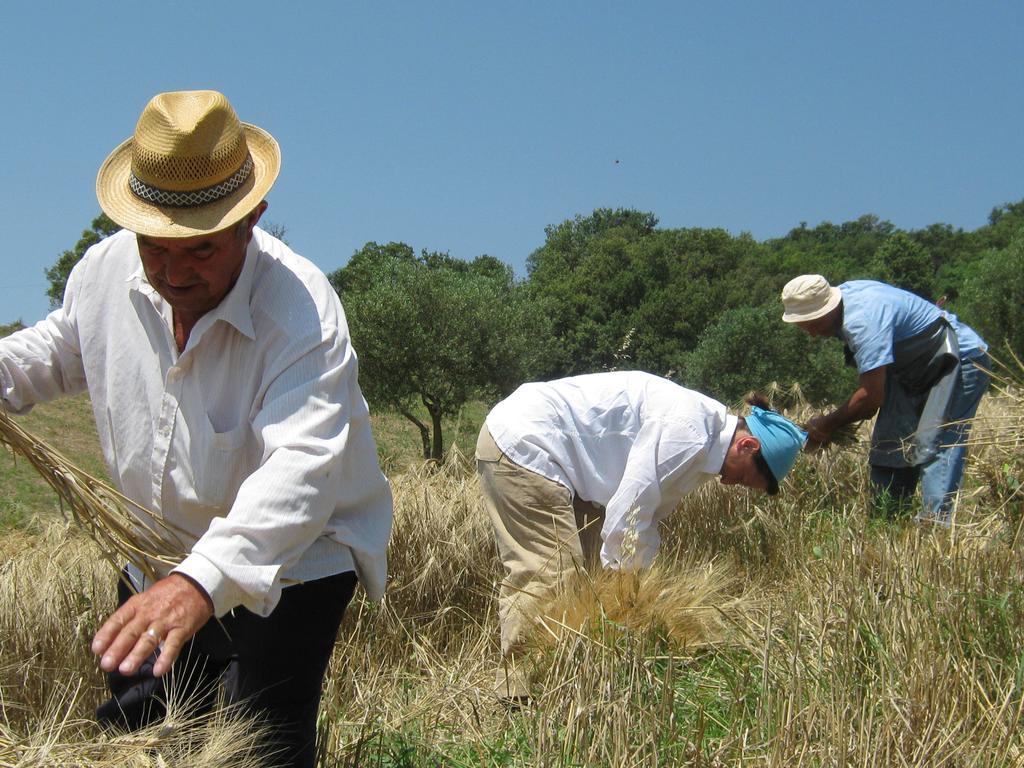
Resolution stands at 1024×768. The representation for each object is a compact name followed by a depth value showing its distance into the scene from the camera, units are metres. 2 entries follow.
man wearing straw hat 2.21
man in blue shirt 5.82
